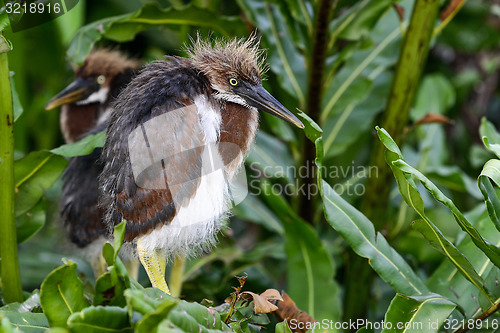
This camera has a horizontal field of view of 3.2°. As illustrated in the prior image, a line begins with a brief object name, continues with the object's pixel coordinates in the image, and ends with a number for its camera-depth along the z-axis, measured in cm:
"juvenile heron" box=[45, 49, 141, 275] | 790
